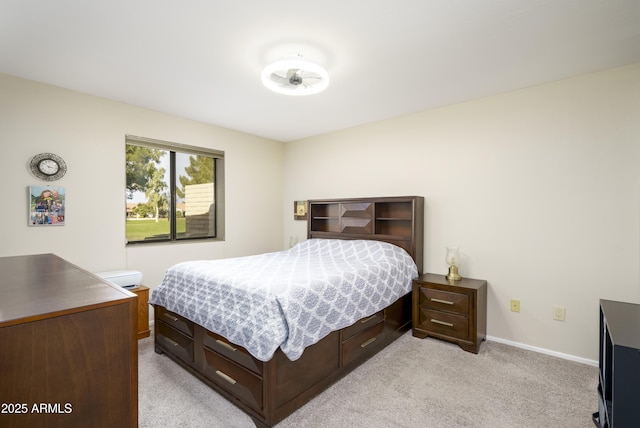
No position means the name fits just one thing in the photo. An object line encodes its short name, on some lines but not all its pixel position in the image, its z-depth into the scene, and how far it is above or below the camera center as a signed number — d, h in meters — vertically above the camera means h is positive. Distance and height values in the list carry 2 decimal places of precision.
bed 1.76 -0.74
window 3.39 +0.23
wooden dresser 0.66 -0.35
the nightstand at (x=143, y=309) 2.92 -0.97
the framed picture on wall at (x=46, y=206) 2.59 +0.04
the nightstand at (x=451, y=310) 2.70 -0.94
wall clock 2.62 +0.39
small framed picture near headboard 4.52 +0.01
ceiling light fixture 2.11 +0.98
